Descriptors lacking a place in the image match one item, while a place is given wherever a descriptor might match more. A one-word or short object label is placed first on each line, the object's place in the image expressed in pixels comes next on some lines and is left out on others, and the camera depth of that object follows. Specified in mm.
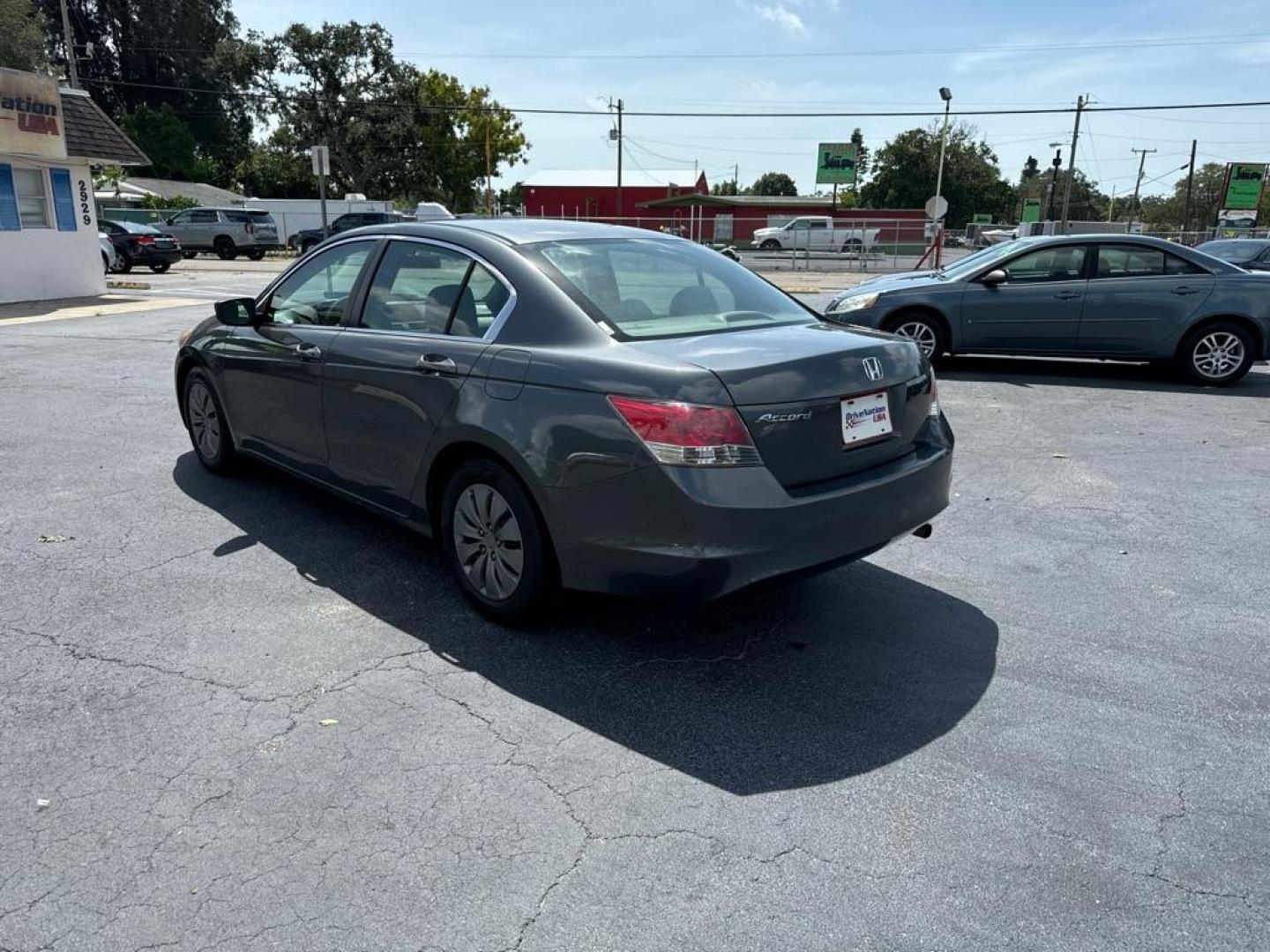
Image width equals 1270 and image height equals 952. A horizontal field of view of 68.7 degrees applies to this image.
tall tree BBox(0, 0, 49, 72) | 47875
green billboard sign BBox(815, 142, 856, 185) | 62375
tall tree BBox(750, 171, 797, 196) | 127875
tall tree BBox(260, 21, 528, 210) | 56344
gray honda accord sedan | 3189
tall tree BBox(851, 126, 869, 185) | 93562
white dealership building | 15742
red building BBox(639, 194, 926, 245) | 41034
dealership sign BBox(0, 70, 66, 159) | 15344
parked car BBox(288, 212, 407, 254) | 31266
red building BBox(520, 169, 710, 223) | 65562
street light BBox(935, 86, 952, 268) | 27080
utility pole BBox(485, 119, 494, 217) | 55656
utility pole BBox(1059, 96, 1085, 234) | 48462
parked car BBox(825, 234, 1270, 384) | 9680
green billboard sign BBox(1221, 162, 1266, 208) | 44531
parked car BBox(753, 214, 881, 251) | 42062
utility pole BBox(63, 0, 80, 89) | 35750
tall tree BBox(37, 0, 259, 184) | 63750
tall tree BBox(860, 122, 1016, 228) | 77750
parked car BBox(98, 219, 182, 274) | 25250
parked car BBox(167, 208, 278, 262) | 33156
